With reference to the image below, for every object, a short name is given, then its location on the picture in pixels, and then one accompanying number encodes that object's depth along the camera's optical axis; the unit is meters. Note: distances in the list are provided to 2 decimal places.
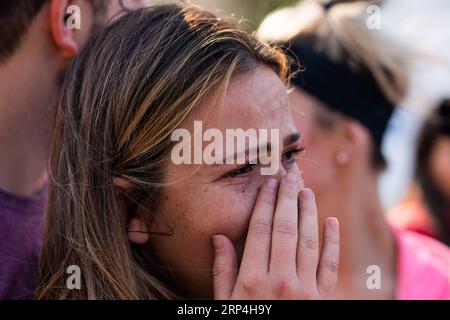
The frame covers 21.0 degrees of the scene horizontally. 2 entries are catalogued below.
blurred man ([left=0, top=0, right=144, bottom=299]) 1.03
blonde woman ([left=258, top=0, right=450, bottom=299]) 1.31
